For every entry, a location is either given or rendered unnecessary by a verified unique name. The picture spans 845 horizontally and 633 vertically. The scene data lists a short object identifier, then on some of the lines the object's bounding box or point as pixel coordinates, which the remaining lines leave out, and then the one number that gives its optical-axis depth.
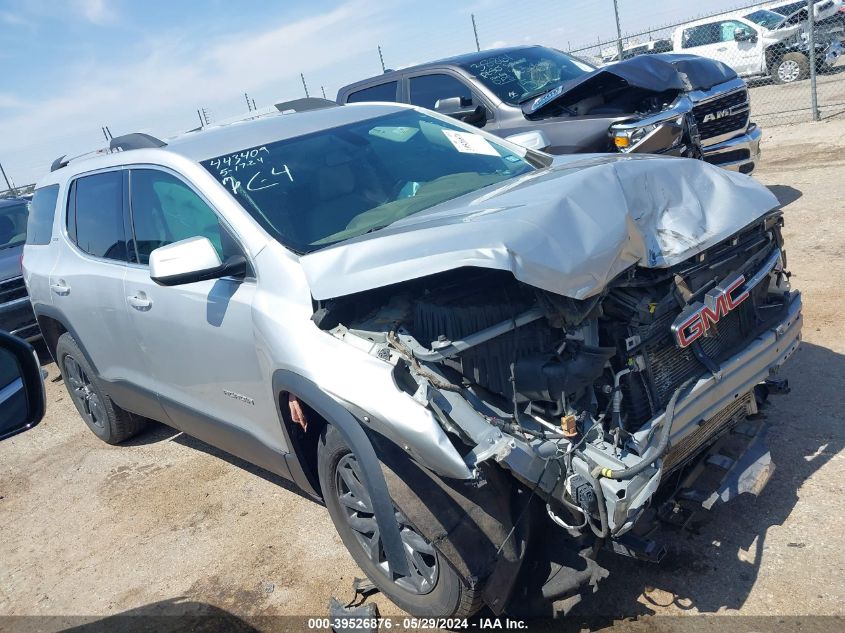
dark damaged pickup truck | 6.49
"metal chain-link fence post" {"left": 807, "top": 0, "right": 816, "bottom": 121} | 10.52
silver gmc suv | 2.49
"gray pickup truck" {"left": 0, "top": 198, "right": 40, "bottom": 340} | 7.97
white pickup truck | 16.86
